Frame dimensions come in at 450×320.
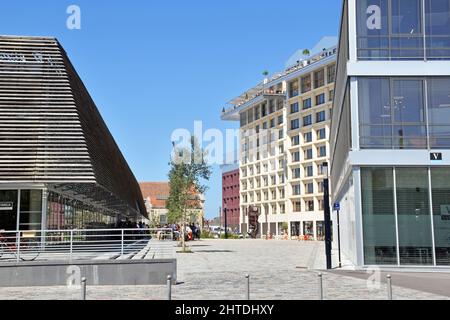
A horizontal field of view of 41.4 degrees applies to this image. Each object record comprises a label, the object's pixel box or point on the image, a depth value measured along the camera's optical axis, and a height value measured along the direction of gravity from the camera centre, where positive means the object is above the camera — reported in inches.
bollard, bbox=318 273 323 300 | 512.3 -53.6
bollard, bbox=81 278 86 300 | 499.1 -51.4
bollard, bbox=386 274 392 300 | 489.7 -50.7
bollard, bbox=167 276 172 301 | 496.7 -49.5
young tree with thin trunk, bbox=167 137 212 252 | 1724.9 +139.2
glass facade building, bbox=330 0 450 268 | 904.3 +151.4
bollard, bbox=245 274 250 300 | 515.8 -54.4
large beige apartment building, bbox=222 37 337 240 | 3555.6 +540.6
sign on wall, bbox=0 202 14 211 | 912.3 +36.2
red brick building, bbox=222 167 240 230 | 5113.2 +285.9
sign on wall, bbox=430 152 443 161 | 914.1 +105.2
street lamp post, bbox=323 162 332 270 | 940.0 +4.5
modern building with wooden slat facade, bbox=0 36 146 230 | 882.1 +141.5
